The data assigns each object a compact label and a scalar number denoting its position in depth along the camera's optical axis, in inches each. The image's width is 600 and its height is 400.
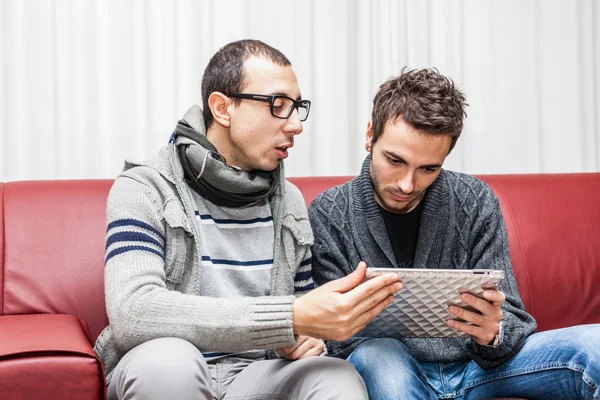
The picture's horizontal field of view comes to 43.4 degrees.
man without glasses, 59.3
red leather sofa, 51.1
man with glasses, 52.6
